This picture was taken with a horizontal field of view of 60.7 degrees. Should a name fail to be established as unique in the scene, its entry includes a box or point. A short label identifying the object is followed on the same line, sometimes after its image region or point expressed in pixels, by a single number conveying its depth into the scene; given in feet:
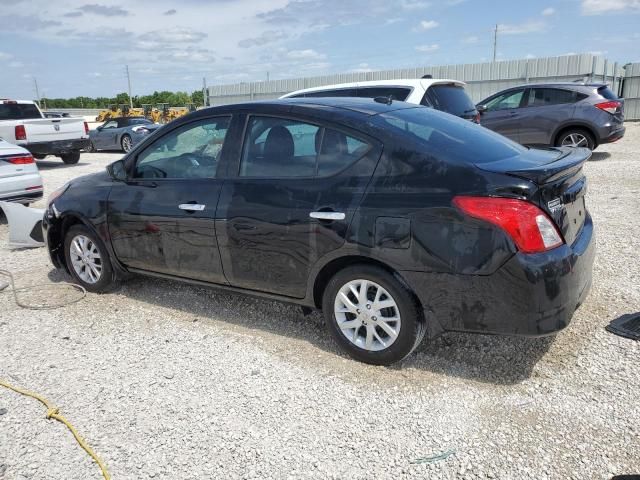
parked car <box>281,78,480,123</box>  26.78
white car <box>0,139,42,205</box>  26.78
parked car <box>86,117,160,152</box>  63.67
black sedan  9.87
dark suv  38.04
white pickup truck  47.16
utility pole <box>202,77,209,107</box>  107.34
